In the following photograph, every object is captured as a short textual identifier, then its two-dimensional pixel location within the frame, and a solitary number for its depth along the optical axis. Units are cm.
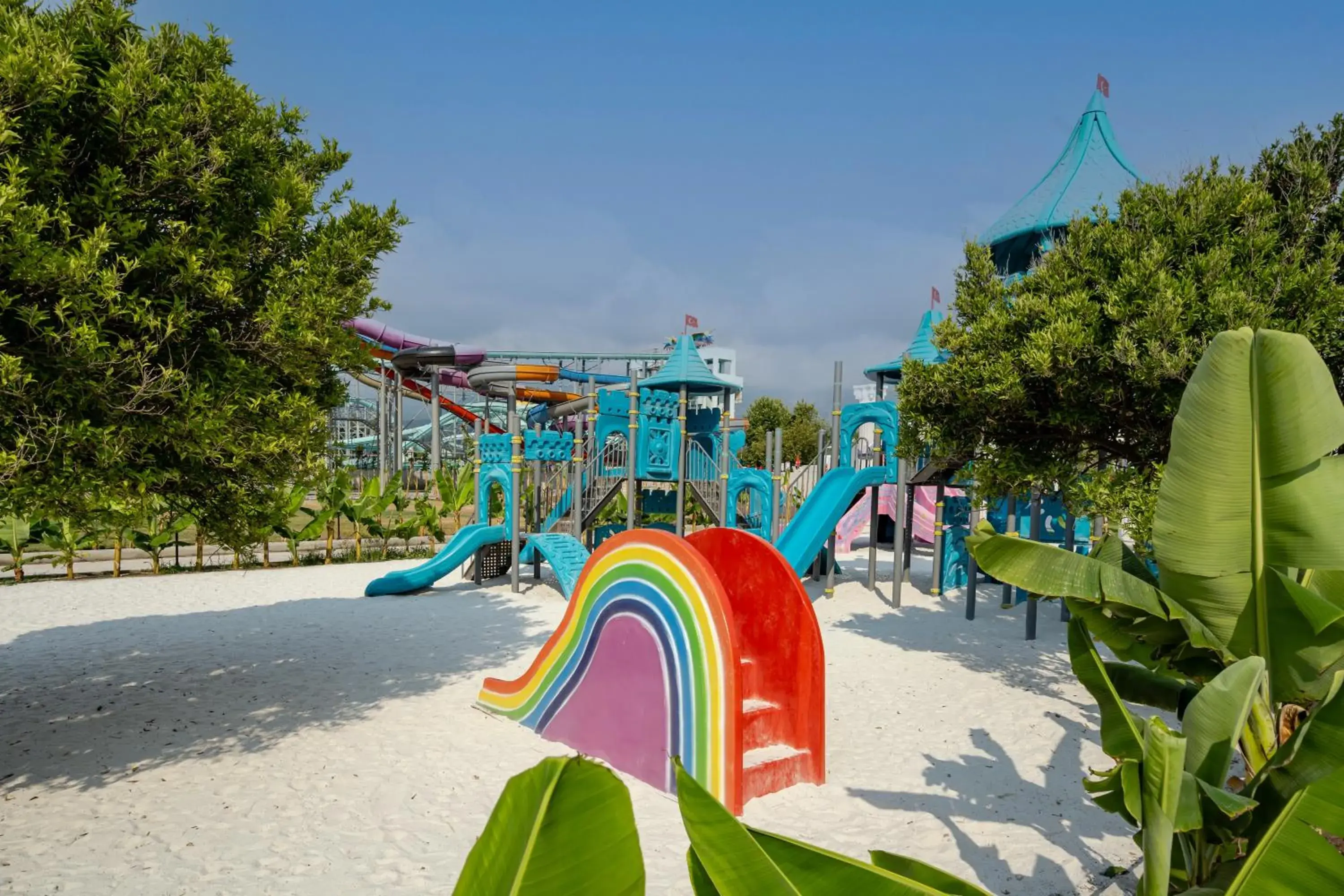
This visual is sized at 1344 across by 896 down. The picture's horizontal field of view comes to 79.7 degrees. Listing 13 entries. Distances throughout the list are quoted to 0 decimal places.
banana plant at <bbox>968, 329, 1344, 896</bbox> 231
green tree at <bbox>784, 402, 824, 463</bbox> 5138
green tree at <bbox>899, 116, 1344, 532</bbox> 611
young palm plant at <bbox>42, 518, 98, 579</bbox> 1449
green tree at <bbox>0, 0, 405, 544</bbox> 434
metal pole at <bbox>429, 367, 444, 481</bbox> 2991
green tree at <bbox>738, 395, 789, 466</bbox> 5281
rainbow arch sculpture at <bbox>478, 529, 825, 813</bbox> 535
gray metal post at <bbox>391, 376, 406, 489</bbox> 3048
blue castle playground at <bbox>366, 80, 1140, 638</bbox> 1362
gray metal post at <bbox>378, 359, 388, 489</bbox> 3012
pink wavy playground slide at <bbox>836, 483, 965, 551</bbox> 2048
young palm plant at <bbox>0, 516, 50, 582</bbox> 1423
